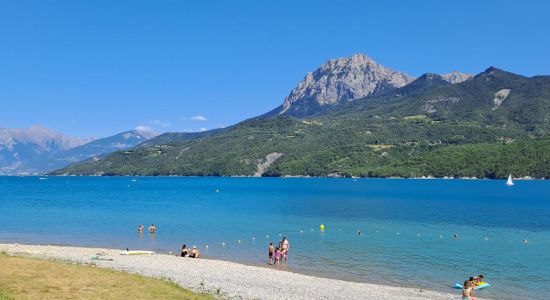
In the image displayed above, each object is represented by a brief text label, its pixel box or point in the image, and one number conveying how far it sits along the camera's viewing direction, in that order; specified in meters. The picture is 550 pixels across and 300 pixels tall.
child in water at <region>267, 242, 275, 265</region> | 53.62
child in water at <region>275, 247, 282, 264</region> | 52.78
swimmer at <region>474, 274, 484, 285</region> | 41.41
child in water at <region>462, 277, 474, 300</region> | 36.06
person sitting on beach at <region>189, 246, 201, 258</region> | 54.88
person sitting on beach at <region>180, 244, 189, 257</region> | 55.25
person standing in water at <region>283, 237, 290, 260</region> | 54.66
